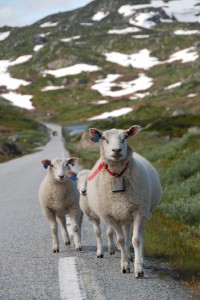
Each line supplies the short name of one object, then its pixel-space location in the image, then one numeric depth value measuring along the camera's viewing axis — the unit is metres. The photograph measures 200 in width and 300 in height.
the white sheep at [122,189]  13.87
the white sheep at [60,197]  17.89
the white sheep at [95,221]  15.97
